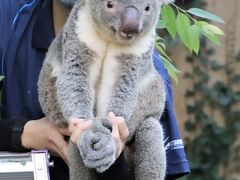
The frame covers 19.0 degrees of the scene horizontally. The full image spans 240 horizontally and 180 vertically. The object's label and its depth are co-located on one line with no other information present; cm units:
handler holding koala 268
